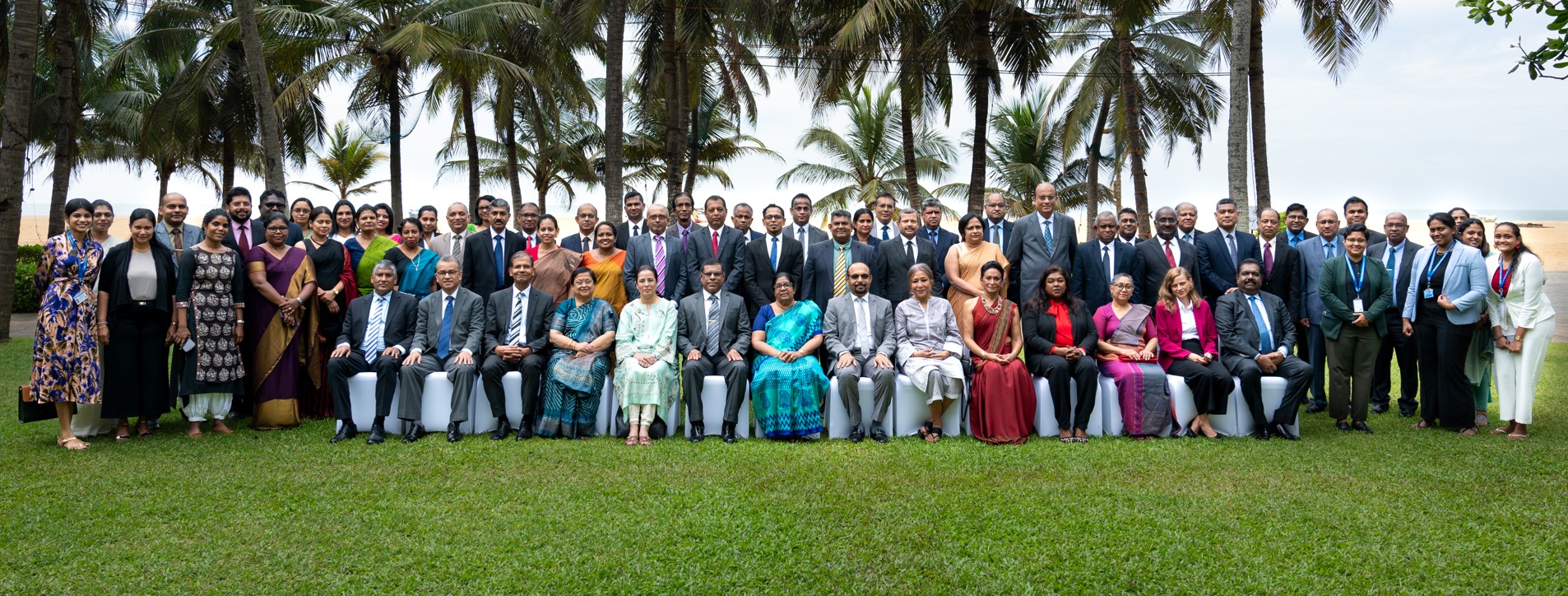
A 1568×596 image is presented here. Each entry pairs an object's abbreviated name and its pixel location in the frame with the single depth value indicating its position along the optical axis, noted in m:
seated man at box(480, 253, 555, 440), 6.79
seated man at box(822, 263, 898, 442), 6.89
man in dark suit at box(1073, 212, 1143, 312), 7.71
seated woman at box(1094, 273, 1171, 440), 6.63
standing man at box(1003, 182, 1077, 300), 7.74
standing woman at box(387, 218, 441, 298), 7.50
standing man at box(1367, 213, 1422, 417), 7.36
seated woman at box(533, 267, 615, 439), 6.58
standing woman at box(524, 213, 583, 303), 7.59
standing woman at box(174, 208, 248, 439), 6.50
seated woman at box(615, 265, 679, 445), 6.51
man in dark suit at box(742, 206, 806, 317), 7.75
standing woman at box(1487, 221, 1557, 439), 6.64
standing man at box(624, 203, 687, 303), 7.68
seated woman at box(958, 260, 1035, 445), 6.59
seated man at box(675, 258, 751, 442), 6.84
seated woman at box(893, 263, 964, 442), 6.63
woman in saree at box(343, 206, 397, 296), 7.56
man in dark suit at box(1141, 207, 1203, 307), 7.68
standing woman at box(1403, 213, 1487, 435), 6.84
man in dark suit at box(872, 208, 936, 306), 7.70
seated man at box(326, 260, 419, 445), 6.82
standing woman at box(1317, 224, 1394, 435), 7.04
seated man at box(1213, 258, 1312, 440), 6.67
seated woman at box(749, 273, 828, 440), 6.55
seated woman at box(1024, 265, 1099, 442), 6.64
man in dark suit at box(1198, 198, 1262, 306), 7.84
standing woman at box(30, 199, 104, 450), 6.09
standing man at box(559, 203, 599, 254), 7.95
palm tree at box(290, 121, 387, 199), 34.31
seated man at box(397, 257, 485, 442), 6.70
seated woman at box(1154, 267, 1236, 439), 6.90
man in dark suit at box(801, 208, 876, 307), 7.62
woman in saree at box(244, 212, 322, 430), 6.85
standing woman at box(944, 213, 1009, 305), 7.57
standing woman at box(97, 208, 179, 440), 6.33
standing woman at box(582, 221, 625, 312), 7.53
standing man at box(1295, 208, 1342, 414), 7.76
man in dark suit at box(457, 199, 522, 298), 7.68
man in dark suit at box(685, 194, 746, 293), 7.73
